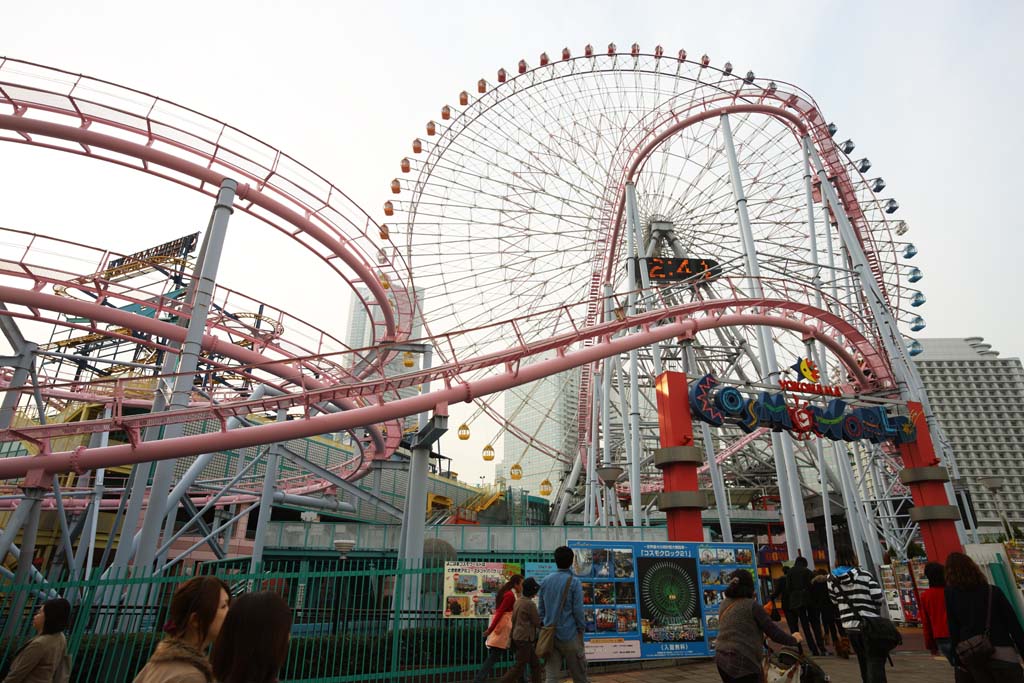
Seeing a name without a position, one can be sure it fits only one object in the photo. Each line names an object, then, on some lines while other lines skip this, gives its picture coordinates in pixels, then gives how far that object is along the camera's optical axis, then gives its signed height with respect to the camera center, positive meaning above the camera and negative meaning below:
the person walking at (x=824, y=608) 10.08 -0.23
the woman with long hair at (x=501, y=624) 7.52 -0.36
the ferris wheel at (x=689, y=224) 18.62 +13.45
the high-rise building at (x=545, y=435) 40.78 +14.34
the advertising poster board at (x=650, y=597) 8.98 -0.06
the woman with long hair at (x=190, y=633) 2.22 -0.15
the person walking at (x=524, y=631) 6.58 -0.38
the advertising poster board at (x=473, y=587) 9.16 +0.08
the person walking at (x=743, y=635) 4.53 -0.29
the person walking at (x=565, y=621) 6.01 -0.26
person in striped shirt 5.99 -0.10
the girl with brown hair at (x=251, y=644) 2.04 -0.16
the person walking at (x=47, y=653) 4.14 -0.39
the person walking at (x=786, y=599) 9.95 -0.09
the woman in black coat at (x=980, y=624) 4.60 -0.21
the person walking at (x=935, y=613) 5.73 -0.17
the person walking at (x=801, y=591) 9.82 +0.03
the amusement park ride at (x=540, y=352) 10.95 +6.02
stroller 4.43 -0.51
